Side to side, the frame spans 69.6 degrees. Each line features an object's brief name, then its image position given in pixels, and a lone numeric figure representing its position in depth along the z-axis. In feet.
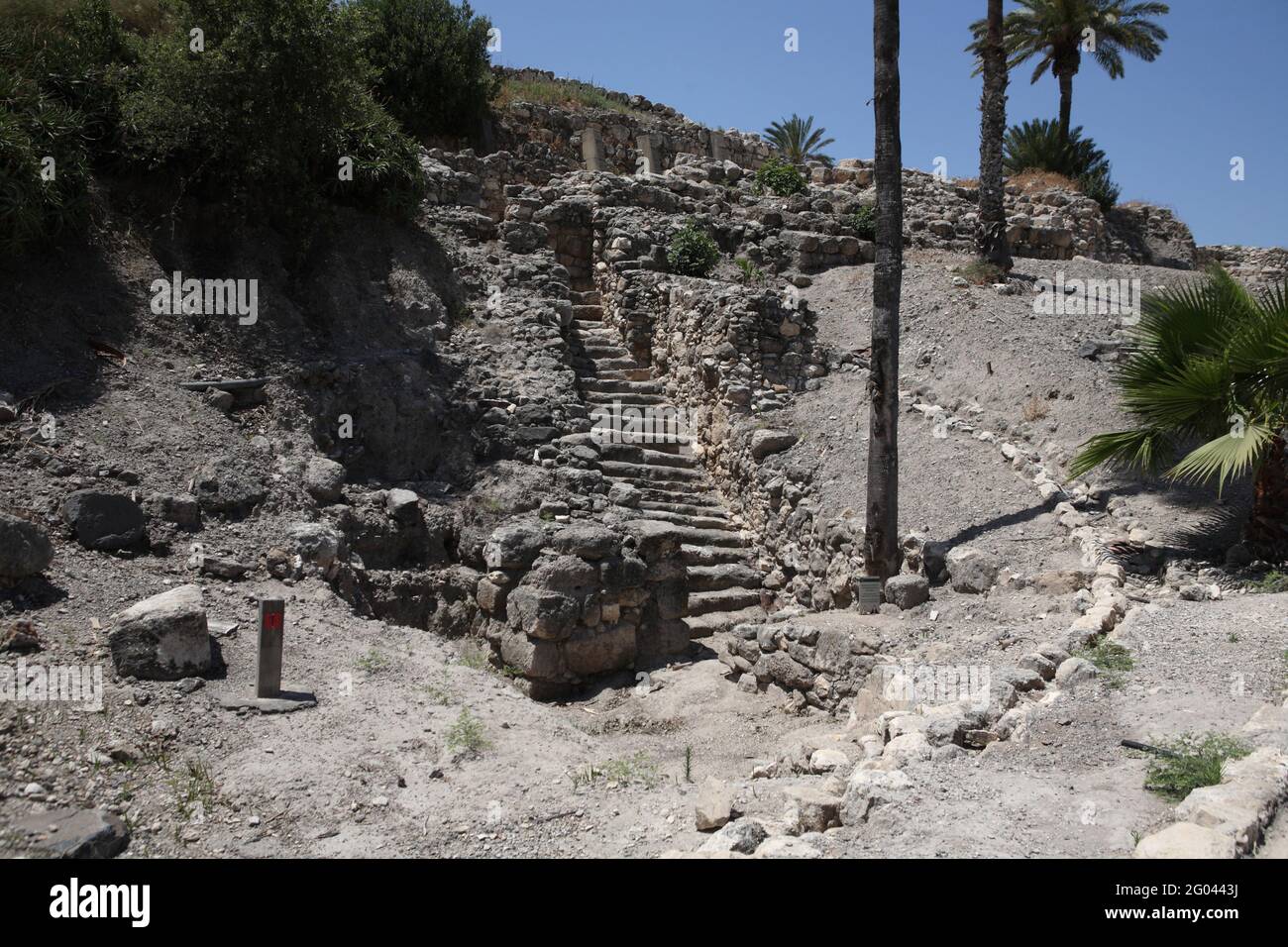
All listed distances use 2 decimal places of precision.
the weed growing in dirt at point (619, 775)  20.89
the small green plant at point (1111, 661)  20.50
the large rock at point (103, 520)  25.32
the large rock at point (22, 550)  21.67
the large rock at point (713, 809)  17.37
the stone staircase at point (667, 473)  36.40
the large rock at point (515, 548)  30.53
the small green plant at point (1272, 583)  24.42
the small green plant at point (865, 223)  58.65
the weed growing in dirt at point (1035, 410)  36.32
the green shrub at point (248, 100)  35.47
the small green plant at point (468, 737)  21.38
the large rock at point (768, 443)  39.70
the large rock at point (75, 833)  14.51
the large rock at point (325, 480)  31.09
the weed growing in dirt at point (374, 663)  24.08
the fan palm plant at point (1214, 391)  24.35
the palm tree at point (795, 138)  86.99
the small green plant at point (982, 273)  50.31
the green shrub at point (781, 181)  63.16
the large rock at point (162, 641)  20.80
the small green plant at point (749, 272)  52.44
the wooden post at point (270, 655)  21.13
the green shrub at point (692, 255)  50.24
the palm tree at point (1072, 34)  77.41
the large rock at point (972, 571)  29.12
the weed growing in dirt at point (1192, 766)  14.69
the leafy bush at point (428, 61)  56.65
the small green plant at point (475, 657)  28.31
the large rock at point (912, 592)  30.07
